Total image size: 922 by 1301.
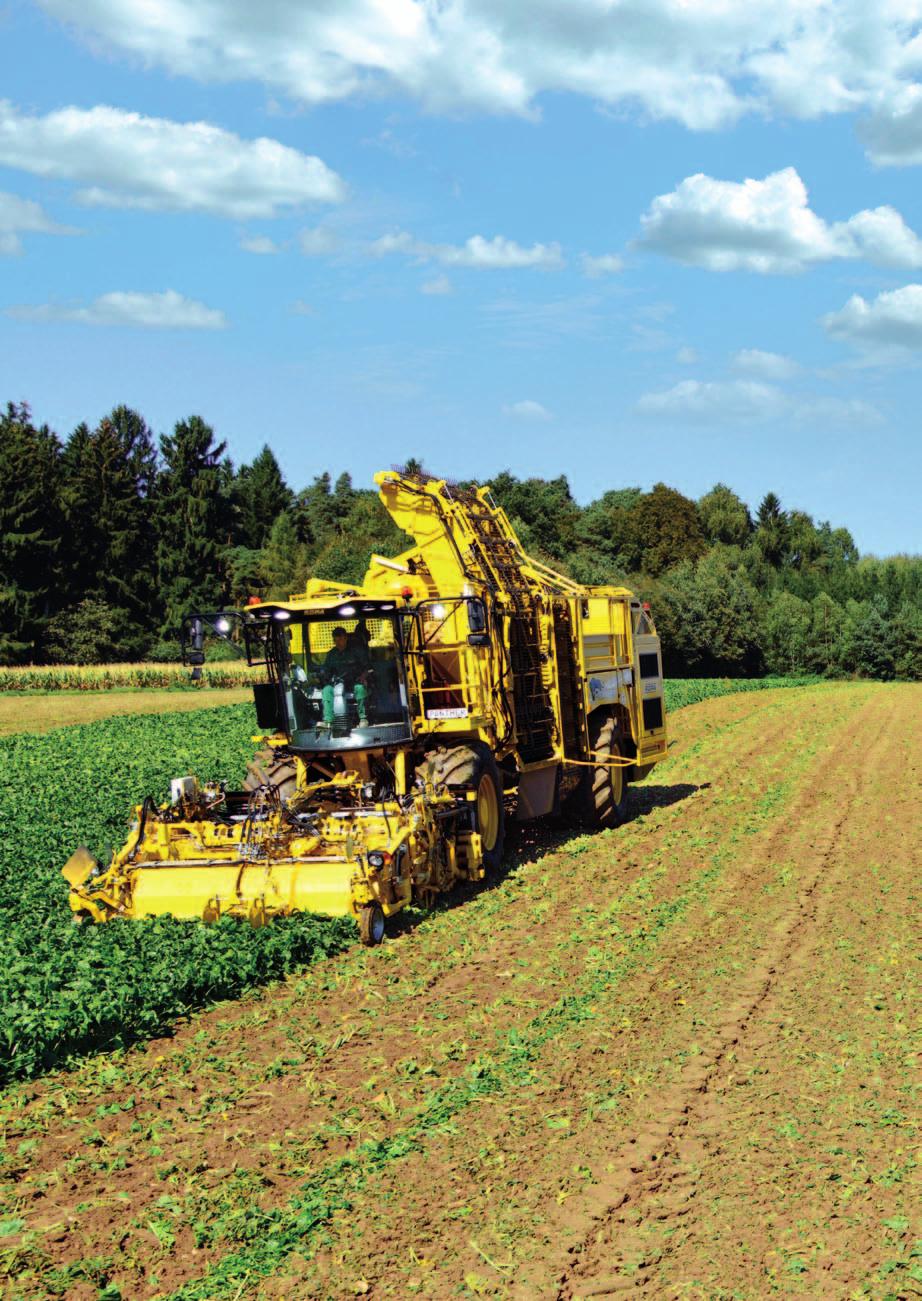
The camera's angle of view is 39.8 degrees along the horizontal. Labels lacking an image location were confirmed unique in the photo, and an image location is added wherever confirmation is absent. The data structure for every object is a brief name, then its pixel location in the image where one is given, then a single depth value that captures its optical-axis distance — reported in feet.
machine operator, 43.60
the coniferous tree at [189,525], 216.95
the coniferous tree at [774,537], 325.21
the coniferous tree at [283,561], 192.64
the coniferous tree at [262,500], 257.14
